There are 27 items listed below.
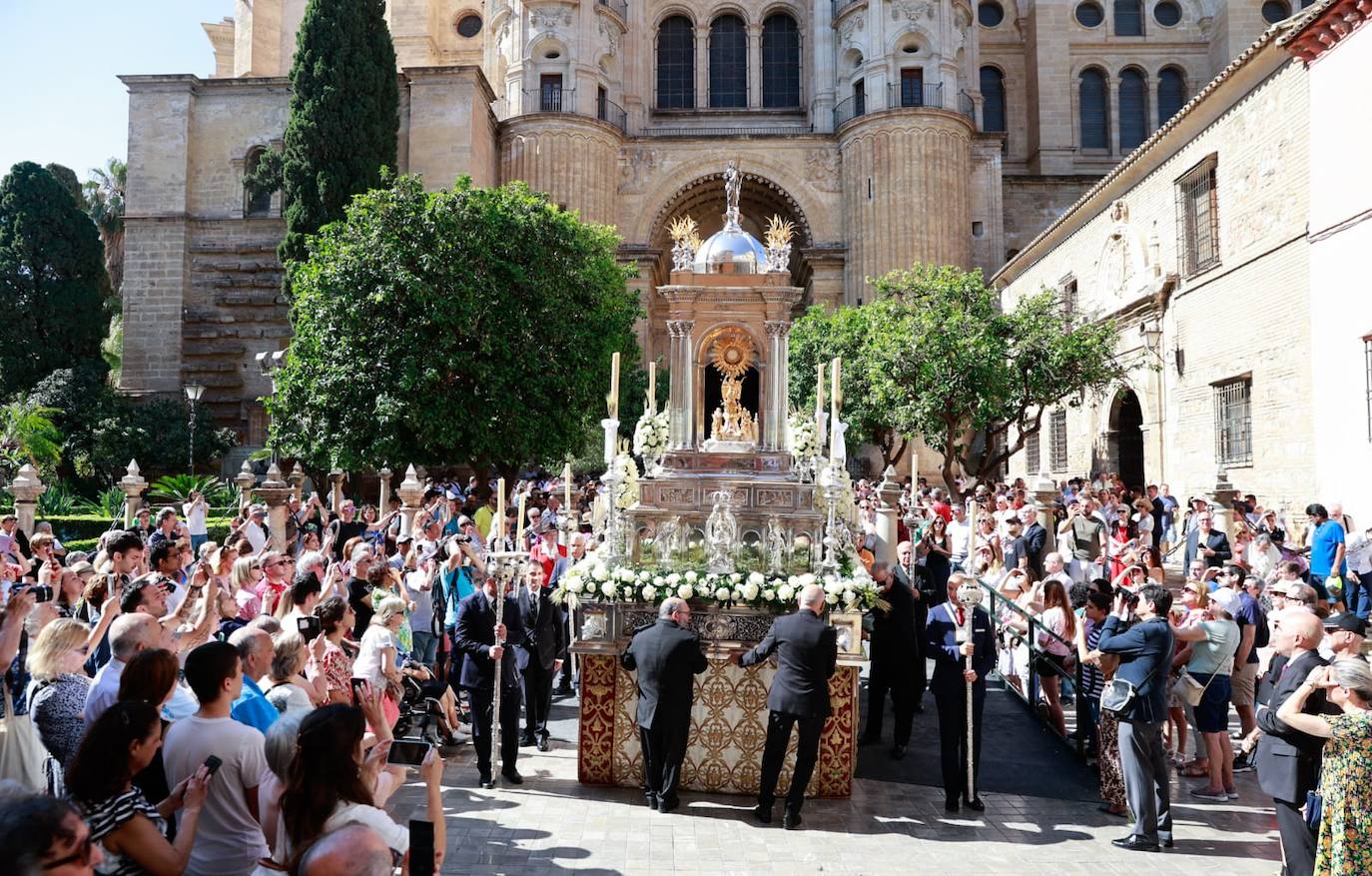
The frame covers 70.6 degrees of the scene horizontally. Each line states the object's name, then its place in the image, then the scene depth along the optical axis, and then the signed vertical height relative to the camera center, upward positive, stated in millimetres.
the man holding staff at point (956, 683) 7379 -1359
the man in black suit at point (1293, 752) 5094 -1288
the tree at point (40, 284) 31766 +7517
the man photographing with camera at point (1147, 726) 6516 -1469
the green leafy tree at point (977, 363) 22609 +3478
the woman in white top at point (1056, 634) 8945 -1165
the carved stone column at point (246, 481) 19484 +591
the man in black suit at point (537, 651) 8328 -1245
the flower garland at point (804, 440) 11477 +820
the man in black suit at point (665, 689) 6949 -1298
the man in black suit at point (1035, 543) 13039 -472
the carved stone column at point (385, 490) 19984 +432
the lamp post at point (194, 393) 27411 +3333
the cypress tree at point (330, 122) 29875 +12061
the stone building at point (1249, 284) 14945 +4303
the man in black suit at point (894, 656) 8852 -1378
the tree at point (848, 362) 28031 +4508
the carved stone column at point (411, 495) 17098 +251
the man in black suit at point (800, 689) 6848 -1270
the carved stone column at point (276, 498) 16844 +205
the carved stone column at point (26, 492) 15789 +283
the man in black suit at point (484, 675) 7715 -1323
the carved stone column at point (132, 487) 18016 +418
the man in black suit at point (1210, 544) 13484 -494
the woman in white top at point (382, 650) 6234 -906
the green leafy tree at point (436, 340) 21859 +3937
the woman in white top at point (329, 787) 3076 -894
